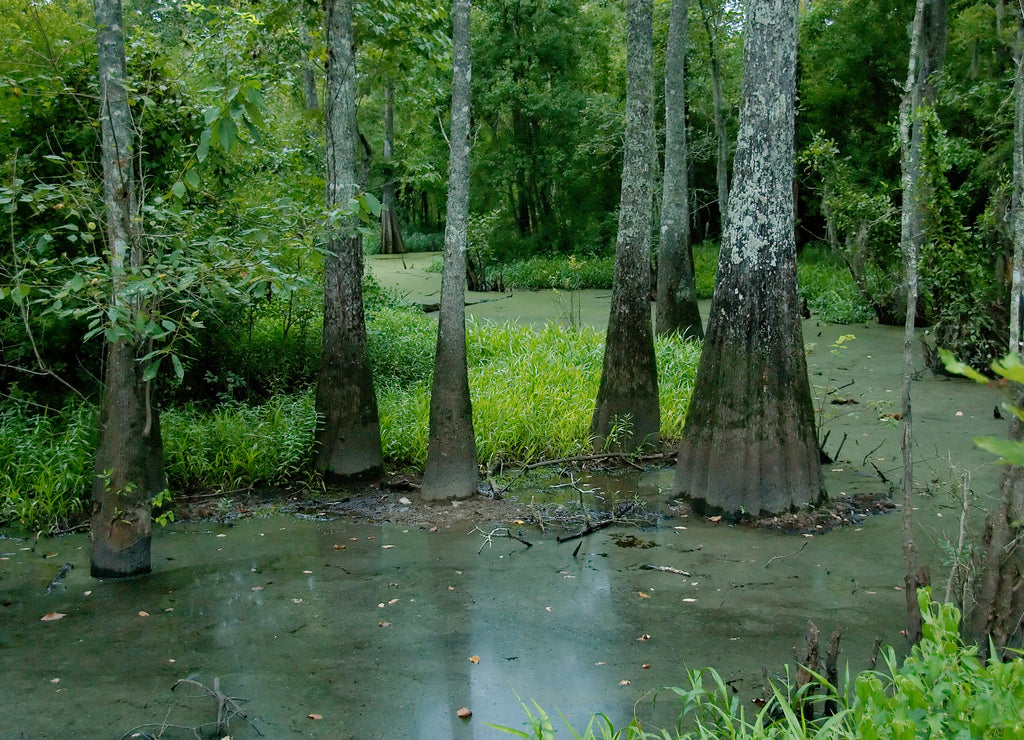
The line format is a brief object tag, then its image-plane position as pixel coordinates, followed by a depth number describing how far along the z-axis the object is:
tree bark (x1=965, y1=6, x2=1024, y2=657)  4.00
